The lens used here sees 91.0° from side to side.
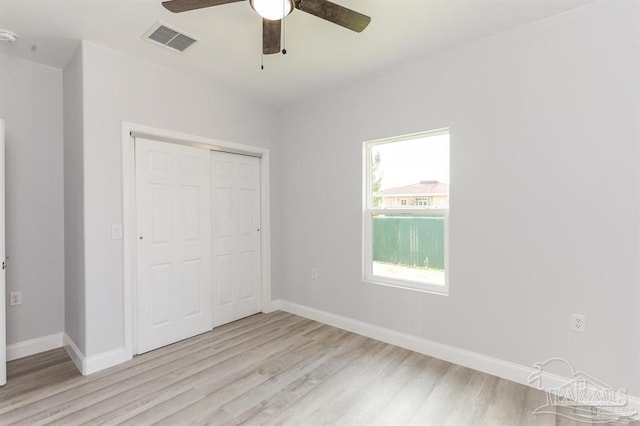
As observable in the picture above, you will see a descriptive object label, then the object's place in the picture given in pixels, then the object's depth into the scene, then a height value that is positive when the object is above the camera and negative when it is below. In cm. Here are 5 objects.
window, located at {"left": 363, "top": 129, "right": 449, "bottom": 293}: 291 -4
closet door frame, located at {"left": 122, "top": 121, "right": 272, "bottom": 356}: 278 -5
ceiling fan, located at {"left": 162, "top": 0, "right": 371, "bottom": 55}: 164 +111
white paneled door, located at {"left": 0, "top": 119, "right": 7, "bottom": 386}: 230 -54
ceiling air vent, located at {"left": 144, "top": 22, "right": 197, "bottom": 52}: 240 +137
